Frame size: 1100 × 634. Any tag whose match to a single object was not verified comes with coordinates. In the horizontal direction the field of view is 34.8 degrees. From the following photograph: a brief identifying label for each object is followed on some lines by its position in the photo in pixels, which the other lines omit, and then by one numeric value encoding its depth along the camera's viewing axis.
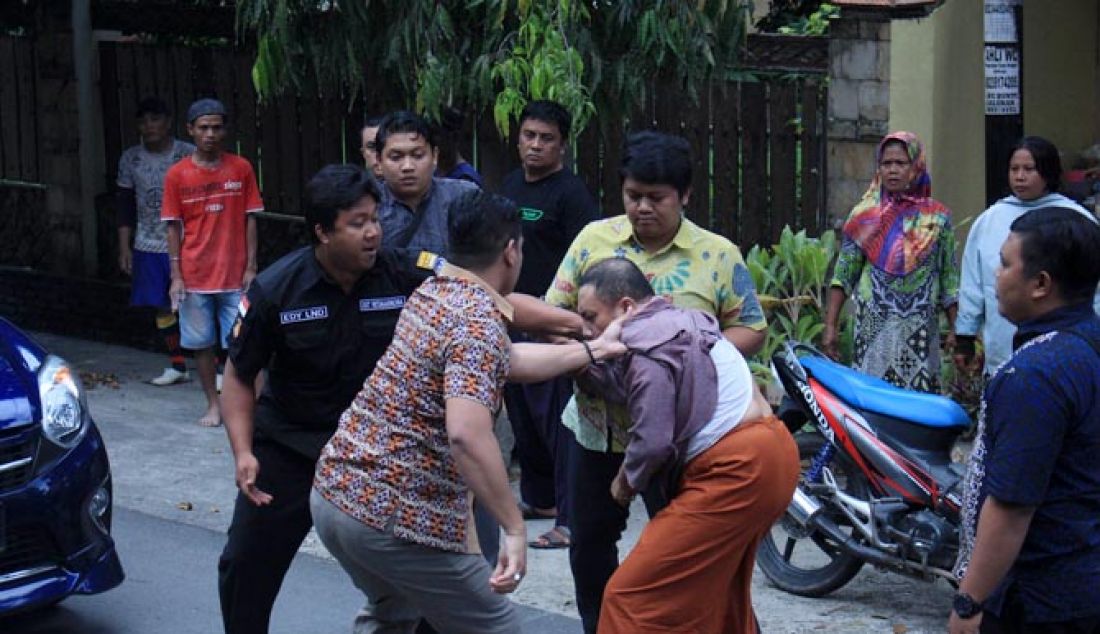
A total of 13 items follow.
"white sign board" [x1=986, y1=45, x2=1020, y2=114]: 9.19
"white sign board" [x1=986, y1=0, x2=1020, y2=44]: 9.17
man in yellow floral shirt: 5.51
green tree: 8.06
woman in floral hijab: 7.55
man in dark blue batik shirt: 3.86
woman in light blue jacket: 7.04
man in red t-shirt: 9.56
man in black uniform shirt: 5.24
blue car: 5.85
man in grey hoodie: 4.75
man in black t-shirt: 7.57
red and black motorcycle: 6.16
